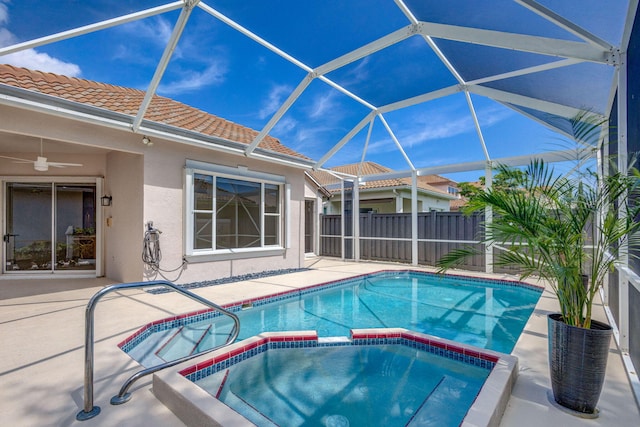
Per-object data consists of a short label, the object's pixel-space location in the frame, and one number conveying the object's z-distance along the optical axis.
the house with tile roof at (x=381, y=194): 15.13
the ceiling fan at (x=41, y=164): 6.45
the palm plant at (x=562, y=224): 2.63
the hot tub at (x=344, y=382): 2.63
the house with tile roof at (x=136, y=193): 6.45
